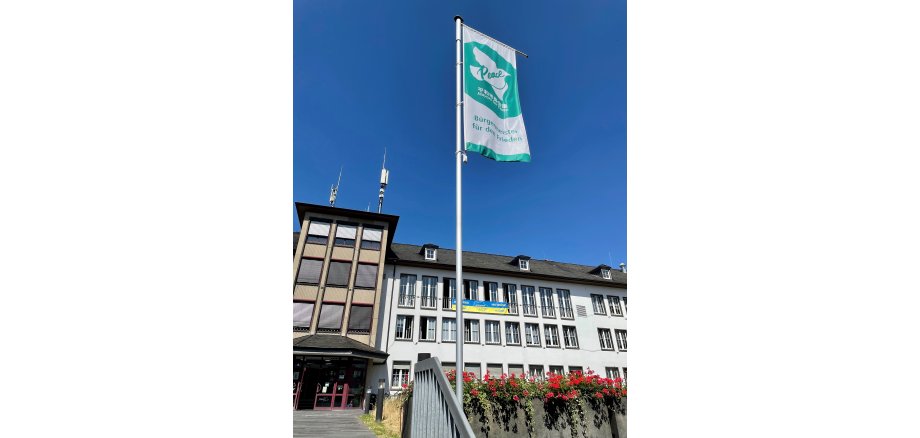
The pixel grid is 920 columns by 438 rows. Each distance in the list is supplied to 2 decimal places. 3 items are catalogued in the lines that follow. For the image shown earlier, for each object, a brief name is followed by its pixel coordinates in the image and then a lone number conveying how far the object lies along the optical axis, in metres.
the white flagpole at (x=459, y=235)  3.93
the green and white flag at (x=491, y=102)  5.25
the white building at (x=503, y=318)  21.86
